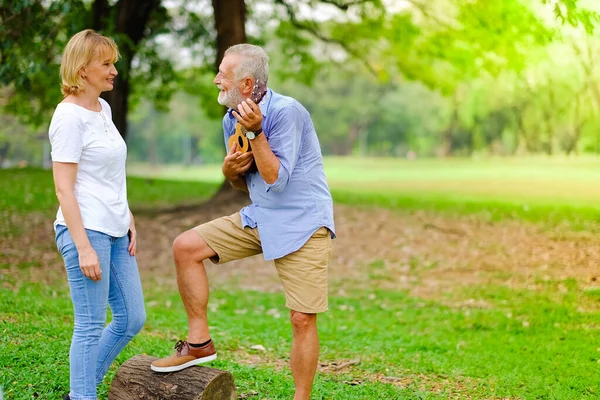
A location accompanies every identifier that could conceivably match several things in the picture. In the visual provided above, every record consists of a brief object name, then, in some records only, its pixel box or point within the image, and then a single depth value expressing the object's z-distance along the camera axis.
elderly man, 3.57
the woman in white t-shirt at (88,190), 3.35
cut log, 3.86
